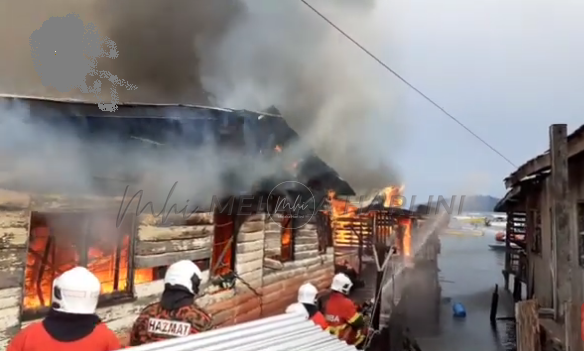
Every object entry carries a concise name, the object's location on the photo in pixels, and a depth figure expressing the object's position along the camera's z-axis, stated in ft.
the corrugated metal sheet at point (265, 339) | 6.64
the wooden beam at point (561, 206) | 15.57
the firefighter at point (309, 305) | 13.14
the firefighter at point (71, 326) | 7.72
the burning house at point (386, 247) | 18.85
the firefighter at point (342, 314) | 15.53
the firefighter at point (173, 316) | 9.46
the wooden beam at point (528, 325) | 15.42
